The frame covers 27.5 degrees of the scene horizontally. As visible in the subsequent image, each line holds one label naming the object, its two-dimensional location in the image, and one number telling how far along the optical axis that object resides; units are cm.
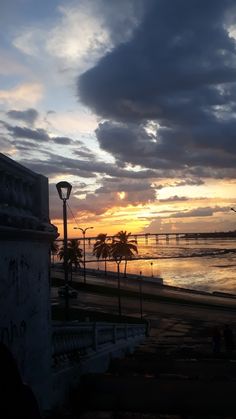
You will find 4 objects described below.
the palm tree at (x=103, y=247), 9269
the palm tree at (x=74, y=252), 7469
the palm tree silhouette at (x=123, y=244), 8169
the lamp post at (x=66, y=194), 1460
